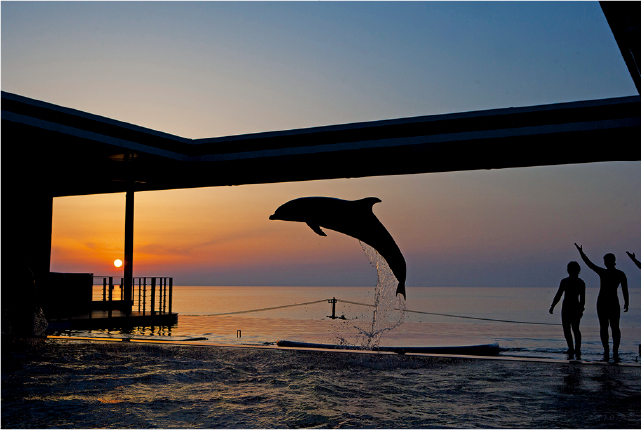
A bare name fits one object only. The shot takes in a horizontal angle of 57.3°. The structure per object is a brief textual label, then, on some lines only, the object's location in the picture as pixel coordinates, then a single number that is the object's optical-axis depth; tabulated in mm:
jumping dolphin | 10492
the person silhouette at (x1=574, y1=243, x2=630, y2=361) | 10336
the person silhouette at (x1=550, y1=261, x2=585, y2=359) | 10914
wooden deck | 17016
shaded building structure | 11391
